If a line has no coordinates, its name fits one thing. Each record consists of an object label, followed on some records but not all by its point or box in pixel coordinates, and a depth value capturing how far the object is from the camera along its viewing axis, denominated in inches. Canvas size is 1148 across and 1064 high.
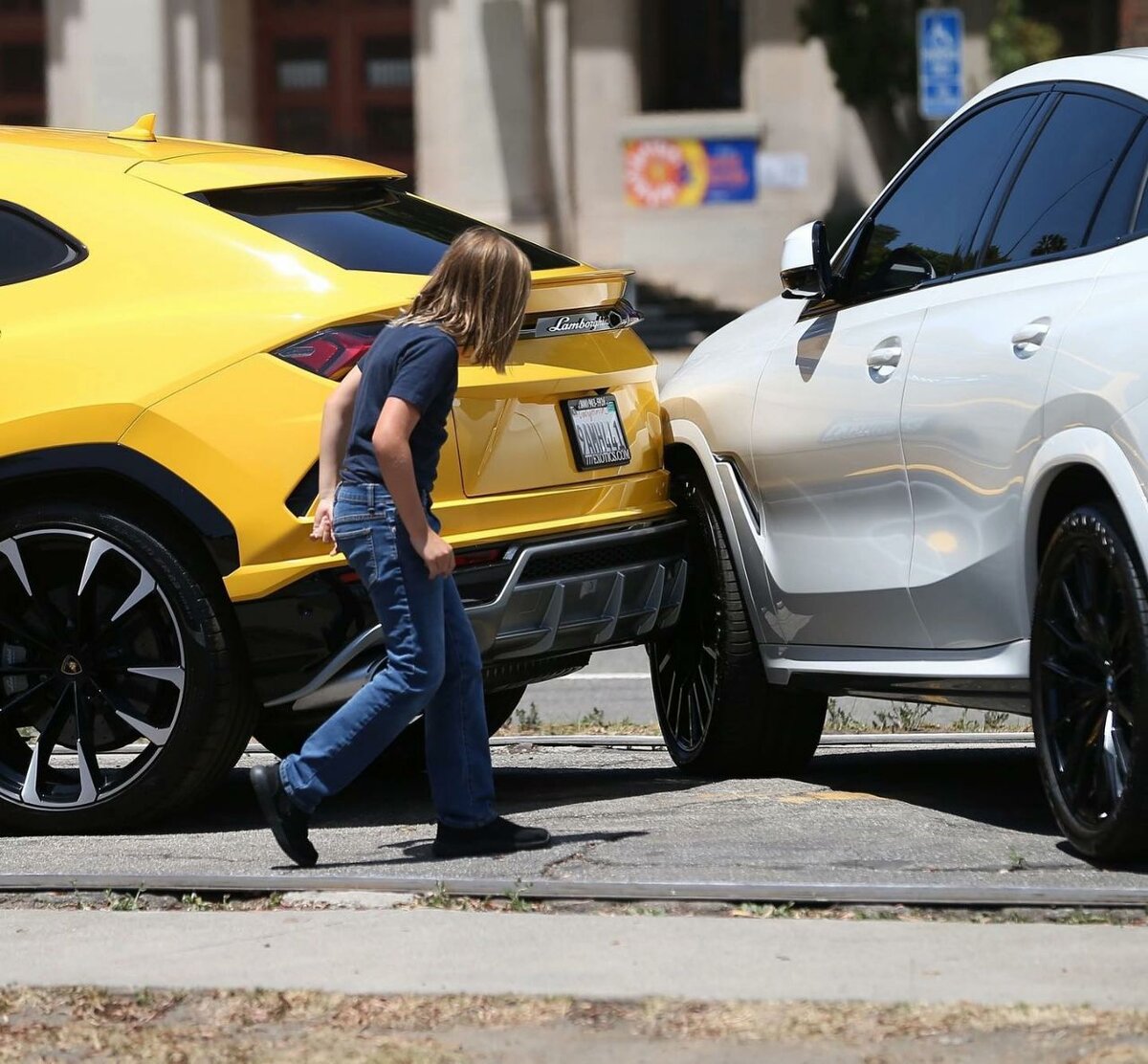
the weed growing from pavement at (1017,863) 390.9
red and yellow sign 2105.1
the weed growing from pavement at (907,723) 612.7
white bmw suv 375.2
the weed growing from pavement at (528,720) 626.5
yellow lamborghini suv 431.2
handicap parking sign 1269.7
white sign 2089.1
